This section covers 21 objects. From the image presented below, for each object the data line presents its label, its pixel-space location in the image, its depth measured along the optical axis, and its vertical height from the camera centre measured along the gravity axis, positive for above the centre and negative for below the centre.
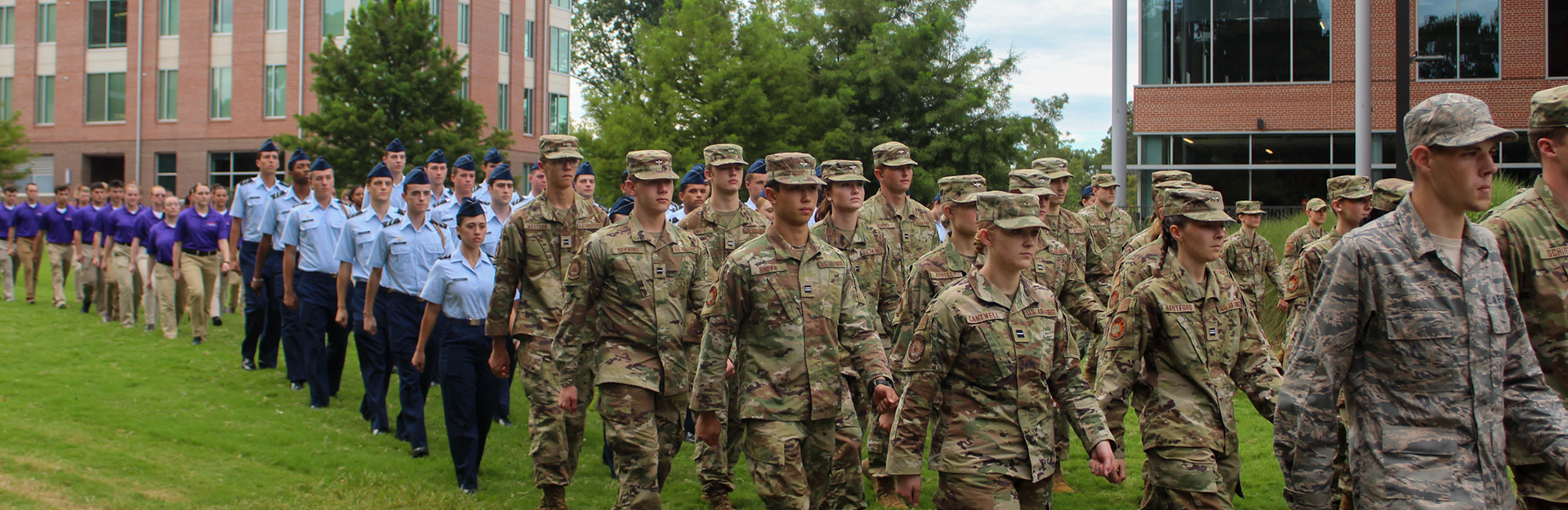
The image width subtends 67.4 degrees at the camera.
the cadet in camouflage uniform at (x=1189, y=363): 5.93 -0.47
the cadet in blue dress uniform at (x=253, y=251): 12.84 +0.21
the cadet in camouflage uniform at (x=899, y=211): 9.28 +0.50
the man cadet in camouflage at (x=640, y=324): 6.85 -0.32
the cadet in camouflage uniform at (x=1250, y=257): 12.84 +0.21
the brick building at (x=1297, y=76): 32.12 +5.57
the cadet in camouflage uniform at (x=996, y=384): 5.44 -0.52
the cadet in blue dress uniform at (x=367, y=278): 10.25 -0.09
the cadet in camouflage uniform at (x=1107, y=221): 12.68 +0.59
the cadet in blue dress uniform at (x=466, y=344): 8.56 -0.54
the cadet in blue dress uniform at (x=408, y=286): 9.62 -0.13
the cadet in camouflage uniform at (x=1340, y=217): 9.06 +0.50
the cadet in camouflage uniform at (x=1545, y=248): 4.72 +0.12
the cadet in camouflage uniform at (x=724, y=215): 9.29 +0.46
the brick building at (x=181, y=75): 45.78 +7.88
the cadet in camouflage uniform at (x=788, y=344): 6.11 -0.39
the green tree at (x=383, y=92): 33.22 +5.13
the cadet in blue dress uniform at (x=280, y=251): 11.71 +0.20
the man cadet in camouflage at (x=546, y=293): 7.82 -0.15
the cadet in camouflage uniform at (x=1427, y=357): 3.91 -0.28
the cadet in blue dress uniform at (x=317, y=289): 11.21 -0.19
